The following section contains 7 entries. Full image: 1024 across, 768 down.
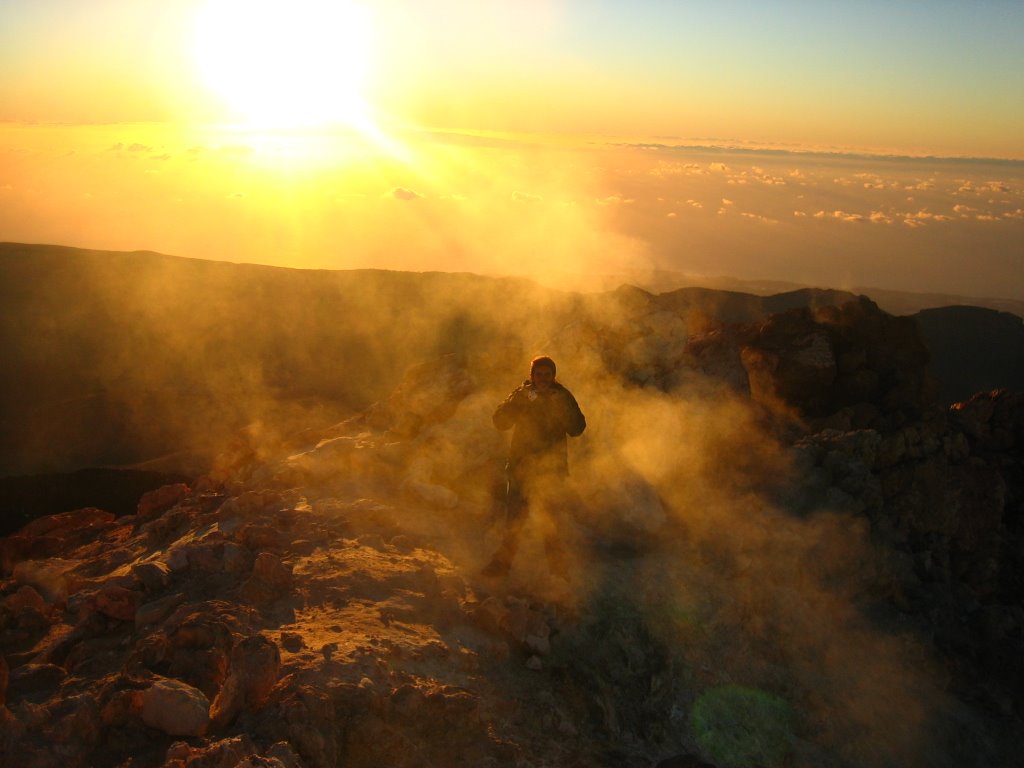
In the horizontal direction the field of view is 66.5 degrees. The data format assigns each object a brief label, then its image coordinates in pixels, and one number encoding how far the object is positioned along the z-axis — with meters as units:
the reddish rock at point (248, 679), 3.58
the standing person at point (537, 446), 5.21
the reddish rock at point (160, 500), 7.61
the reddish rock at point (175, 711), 3.44
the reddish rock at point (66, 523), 8.60
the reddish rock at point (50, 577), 5.30
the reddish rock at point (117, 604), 4.58
